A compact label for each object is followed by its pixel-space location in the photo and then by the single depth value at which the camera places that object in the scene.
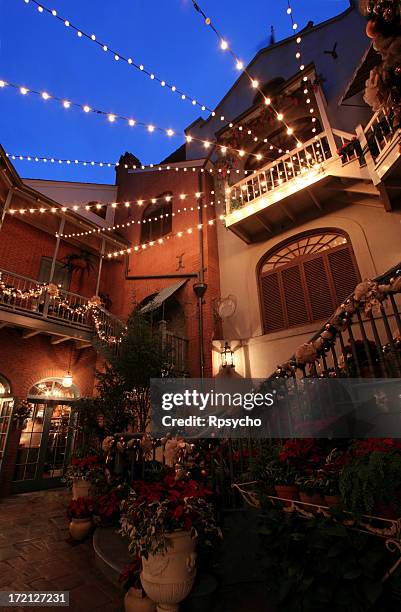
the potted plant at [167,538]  2.06
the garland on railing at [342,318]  2.88
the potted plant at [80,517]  3.76
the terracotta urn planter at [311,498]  1.96
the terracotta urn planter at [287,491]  2.12
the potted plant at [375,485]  1.59
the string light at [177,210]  9.38
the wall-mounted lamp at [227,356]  7.55
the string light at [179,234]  9.40
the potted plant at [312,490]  1.97
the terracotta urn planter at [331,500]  1.86
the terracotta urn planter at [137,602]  2.12
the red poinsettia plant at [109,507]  3.56
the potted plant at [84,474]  4.28
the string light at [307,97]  7.63
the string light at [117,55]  3.61
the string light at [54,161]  5.64
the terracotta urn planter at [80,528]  3.74
